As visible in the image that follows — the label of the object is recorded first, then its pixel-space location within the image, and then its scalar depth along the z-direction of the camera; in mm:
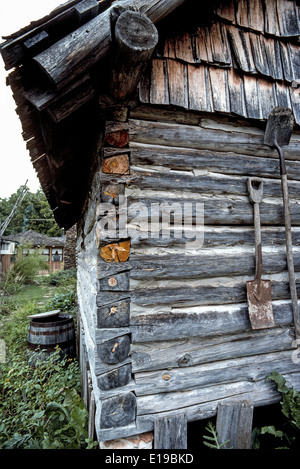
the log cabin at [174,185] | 1733
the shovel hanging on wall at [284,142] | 2316
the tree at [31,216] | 35844
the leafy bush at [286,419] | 2156
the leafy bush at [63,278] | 14747
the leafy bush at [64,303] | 8844
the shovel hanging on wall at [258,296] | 2260
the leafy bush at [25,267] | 15797
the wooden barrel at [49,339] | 4309
